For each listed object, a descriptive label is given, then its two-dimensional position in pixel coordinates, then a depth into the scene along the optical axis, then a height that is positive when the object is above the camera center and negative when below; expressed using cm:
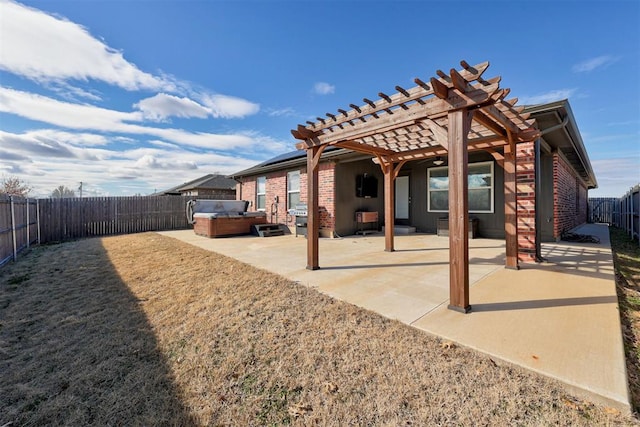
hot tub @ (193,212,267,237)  866 -27
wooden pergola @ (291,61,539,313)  275 +123
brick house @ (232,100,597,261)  493 +76
